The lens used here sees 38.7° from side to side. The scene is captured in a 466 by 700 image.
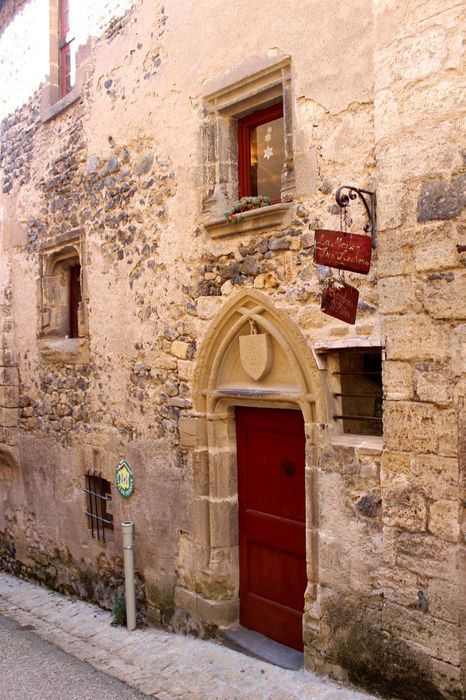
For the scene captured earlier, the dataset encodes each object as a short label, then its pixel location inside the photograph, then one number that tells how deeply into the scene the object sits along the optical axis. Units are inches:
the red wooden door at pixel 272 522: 192.1
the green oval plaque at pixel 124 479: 236.7
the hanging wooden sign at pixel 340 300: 150.4
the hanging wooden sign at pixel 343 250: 148.8
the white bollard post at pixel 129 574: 225.3
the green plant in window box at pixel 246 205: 189.9
